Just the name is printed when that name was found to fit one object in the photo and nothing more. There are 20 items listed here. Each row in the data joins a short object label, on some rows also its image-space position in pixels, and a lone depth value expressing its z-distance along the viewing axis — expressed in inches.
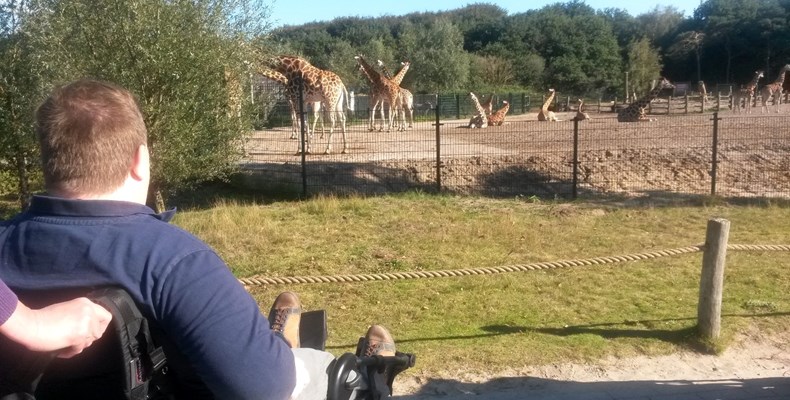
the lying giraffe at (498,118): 1035.9
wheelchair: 65.1
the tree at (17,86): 346.0
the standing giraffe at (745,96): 1247.1
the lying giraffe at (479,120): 998.8
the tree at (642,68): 2300.7
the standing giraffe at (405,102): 906.3
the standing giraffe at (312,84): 677.9
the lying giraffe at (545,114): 1159.0
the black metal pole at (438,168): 521.0
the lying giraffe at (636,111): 1078.4
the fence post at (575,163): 496.3
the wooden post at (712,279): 210.8
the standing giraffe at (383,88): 898.7
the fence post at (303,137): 495.4
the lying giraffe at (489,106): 1090.9
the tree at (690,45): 2497.5
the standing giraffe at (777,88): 1226.1
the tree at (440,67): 1884.8
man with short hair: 66.7
